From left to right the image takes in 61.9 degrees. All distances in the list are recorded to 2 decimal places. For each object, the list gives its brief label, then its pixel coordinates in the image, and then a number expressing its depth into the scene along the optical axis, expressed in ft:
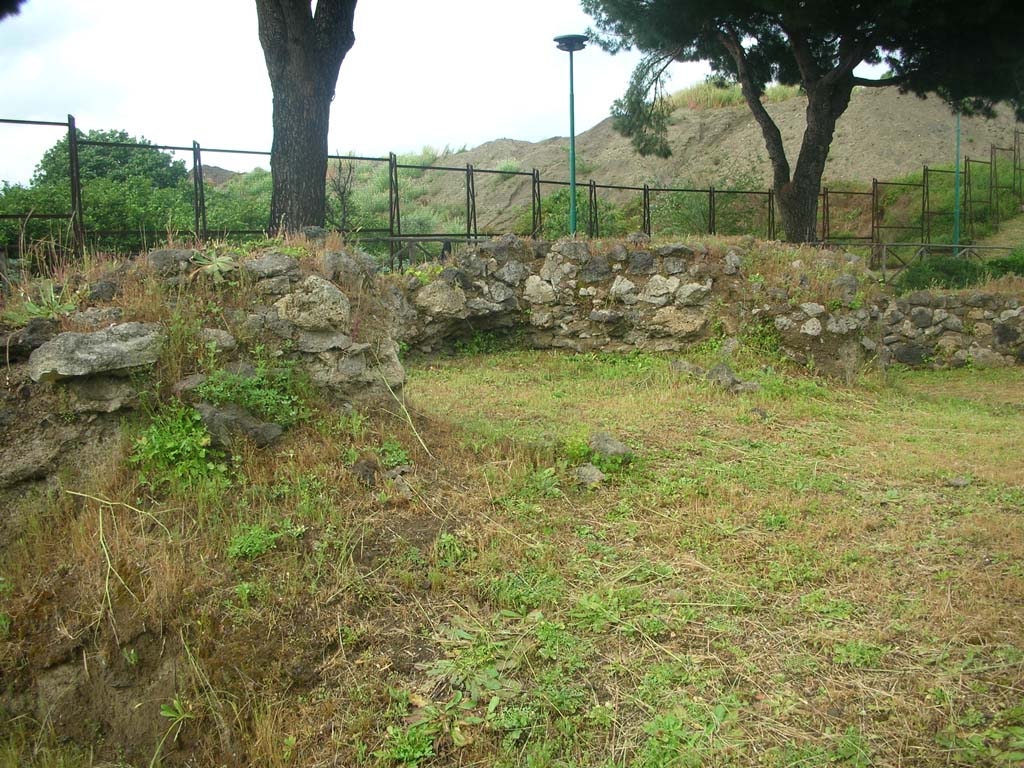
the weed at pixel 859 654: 11.27
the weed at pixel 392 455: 16.63
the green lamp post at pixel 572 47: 54.90
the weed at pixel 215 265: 18.35
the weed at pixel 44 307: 15.97
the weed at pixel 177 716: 11.35
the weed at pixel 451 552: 13.89
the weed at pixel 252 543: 13.44
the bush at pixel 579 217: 65.77
